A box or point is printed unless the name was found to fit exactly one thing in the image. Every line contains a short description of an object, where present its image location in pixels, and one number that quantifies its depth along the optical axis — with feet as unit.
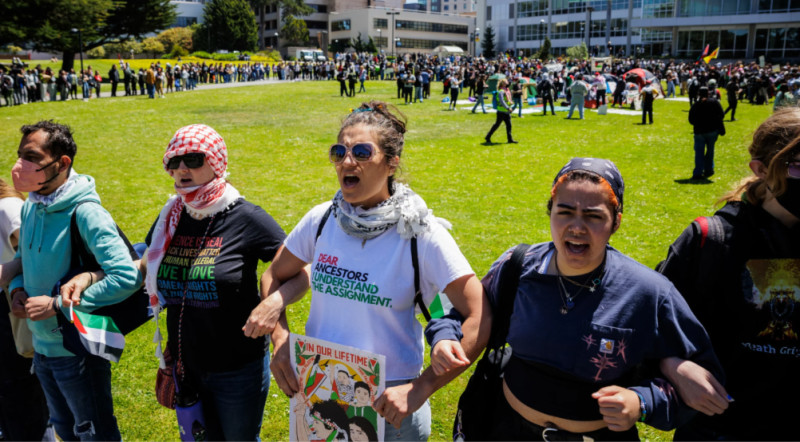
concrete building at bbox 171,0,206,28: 366.22
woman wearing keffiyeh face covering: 9.45
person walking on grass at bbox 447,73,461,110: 91.97
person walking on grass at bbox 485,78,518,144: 55.36
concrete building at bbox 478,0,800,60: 216.54
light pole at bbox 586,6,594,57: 266.22
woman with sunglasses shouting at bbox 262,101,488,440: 7.55
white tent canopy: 262.47
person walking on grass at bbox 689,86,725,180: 41.47
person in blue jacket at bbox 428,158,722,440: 6.57
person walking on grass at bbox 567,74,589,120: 73.97
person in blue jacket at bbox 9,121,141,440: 10.02
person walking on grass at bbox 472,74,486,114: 87.56
